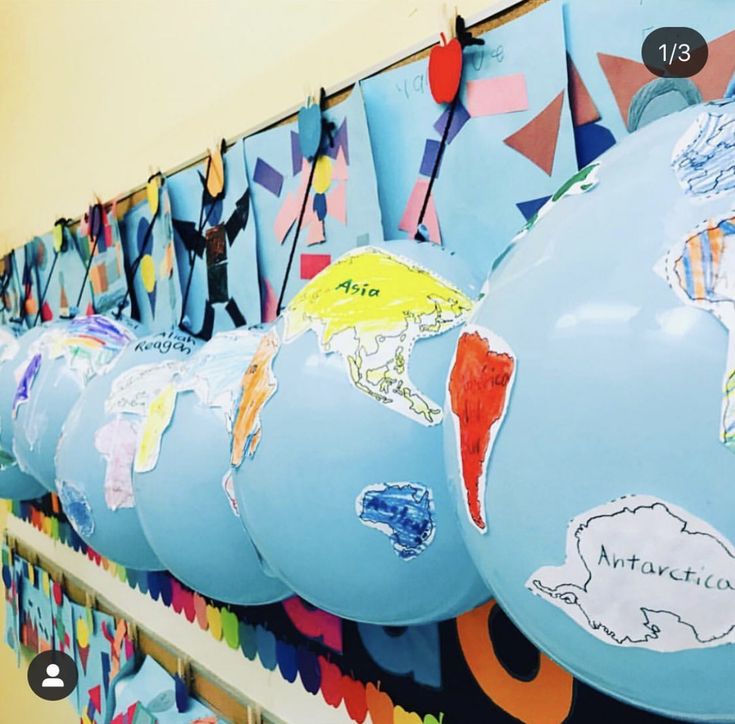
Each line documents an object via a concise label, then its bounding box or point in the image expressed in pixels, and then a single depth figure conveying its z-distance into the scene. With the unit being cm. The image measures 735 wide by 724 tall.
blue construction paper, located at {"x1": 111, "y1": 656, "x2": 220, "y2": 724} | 93
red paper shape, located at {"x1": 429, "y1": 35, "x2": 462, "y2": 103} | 54
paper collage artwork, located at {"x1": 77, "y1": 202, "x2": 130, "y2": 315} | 105
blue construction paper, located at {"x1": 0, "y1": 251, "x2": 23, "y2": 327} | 149
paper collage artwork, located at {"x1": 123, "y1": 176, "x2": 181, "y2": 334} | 93
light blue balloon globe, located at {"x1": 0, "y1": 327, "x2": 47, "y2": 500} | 94
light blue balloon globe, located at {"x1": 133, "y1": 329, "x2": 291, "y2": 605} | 54
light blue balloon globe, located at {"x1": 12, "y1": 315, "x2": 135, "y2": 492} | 80
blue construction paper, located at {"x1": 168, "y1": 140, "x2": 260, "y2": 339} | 80
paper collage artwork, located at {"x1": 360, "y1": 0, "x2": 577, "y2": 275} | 50
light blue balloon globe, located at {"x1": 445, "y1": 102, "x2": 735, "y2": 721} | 25
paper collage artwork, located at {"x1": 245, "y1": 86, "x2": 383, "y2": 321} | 63
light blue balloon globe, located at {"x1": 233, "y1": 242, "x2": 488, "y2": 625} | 39
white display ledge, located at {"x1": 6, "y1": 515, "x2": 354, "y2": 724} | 79
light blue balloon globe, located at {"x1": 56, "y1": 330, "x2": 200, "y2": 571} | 65
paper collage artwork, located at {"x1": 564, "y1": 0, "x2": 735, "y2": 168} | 41
